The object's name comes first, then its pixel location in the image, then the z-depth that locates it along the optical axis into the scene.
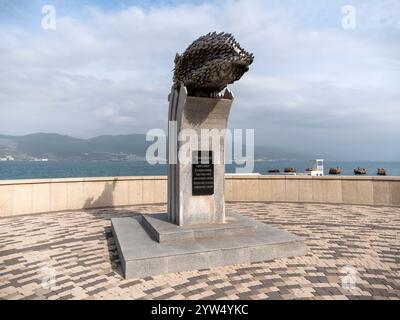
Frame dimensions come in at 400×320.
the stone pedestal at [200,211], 6.43
